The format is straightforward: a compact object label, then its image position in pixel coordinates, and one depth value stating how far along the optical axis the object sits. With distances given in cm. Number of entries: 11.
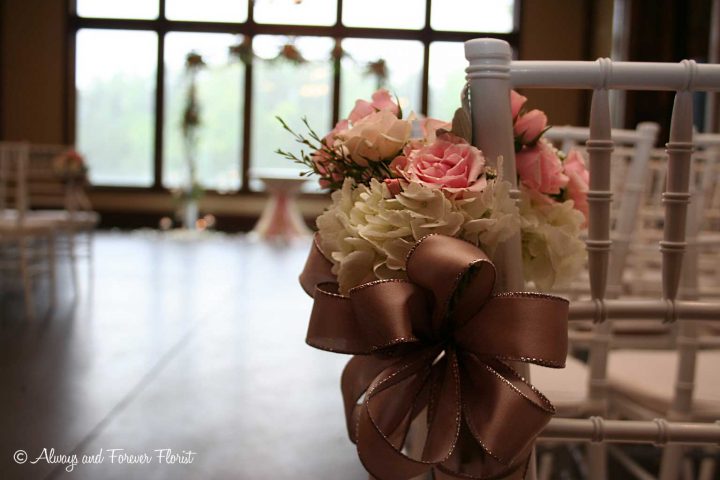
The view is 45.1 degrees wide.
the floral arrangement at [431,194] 80
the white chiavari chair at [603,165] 87
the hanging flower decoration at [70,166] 578
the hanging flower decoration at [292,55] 1027
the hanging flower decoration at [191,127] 1005
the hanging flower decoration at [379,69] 1041
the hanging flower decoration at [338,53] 1055
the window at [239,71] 1082
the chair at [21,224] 452
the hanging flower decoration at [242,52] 1031
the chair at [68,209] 541
